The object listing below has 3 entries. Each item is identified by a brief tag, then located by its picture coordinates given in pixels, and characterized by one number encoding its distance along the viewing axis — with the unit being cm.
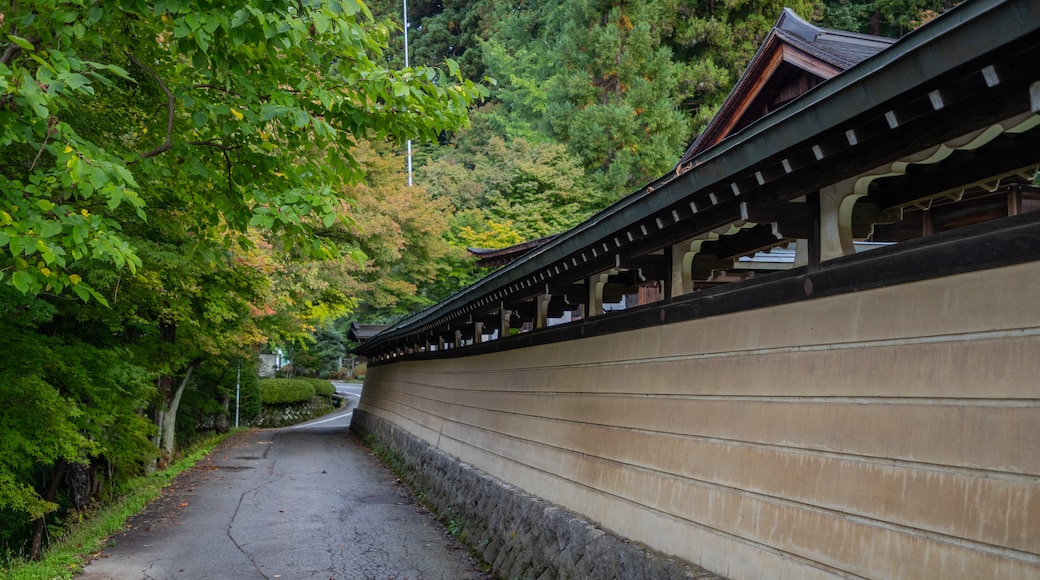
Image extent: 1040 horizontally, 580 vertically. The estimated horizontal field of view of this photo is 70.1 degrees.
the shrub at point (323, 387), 3861
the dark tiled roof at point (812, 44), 851
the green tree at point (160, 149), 464
